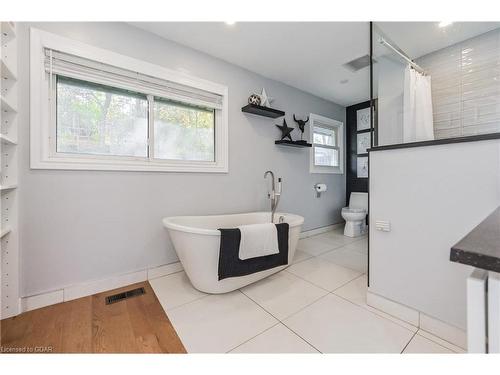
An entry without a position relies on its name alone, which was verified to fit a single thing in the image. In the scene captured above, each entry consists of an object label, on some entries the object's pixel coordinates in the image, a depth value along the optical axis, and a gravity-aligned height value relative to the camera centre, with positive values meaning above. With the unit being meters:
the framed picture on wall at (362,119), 3.70 +1.24
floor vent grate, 1.64 -0.92
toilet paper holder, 3.48 -0.03
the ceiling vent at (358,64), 2.43 +1.54
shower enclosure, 1.84 +1.04
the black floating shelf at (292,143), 2.91 +0.64
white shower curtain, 1.77 +0.73
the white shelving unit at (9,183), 1.39 +0.02
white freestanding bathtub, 1.60 -0.58
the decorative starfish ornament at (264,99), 2.62 +1.13
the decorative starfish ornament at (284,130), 2.97 +0.83
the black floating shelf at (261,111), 2.49 +0.97
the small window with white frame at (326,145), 3.50 +0.77
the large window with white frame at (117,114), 1.56 +0.71
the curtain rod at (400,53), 1.77 +1.24
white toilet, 3.35 -0.53
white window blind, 1.60 +0.99
